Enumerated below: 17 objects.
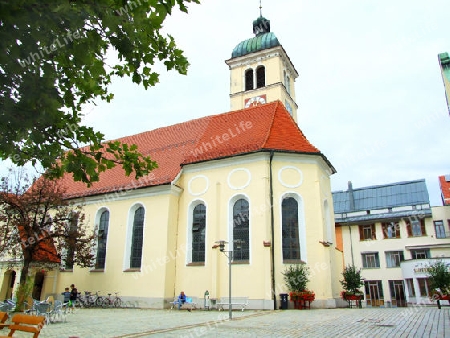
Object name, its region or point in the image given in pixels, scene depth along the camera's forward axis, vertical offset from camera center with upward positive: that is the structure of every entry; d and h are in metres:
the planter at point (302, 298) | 16.30 -0.55
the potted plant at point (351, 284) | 18.92 +0.09
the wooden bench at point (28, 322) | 6.54 -0.68
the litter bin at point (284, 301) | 16.44 -0.71
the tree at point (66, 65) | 3.66 +2.55
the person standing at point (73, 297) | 18.42 -0.66
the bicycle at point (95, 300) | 20.05 -0.84
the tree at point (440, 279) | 22.16 +0.43
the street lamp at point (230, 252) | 12.69 +1.42
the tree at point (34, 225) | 16.94 +2.82
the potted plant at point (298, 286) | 16.33 -0.02
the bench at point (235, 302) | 16.73 -0.79
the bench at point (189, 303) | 17.53 -0.88
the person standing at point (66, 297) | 19.03 -0.66
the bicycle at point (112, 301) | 19.50 -0.89
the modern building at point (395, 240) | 33.25 +4.57
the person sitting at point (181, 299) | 17.72 -0.68
